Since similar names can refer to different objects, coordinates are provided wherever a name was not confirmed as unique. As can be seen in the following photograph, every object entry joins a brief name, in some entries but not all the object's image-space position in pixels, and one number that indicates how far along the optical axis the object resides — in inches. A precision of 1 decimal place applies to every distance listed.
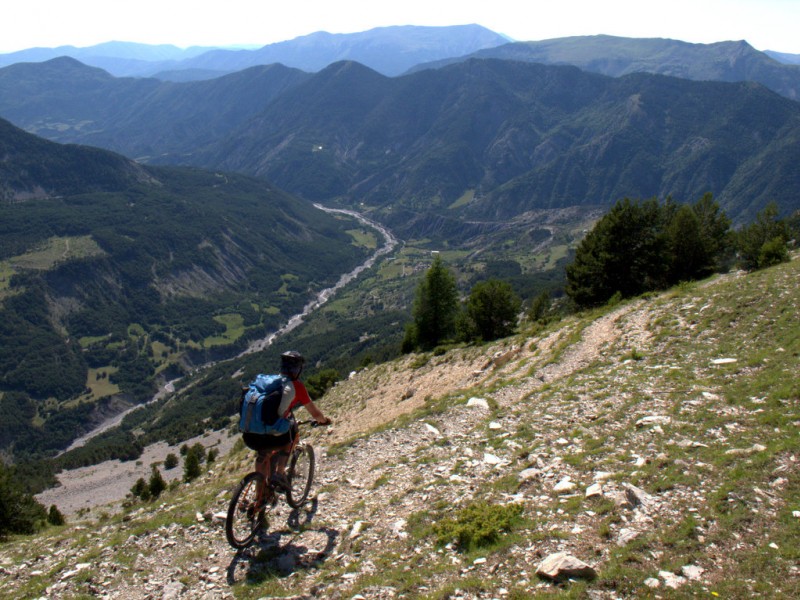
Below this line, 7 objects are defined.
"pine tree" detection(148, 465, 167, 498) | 1578.2
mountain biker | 451.5
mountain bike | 439.2
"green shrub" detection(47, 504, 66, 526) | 1230.6
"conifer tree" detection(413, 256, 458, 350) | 2089.1
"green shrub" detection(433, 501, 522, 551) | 407.5
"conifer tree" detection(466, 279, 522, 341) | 1796.3
